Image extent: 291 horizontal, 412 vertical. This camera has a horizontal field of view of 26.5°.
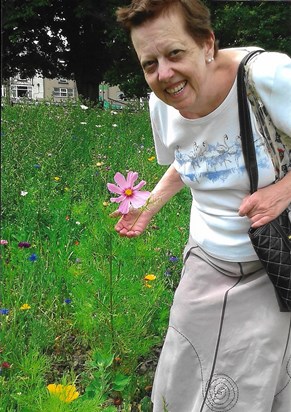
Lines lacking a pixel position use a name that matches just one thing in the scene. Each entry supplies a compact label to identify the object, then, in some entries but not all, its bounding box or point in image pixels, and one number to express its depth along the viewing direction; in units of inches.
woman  54.9
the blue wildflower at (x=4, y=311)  76.5
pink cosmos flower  66.5
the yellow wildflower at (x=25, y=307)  81.6
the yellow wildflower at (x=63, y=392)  52.1
